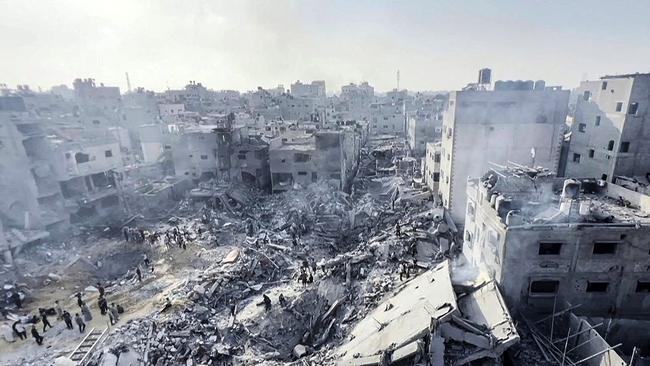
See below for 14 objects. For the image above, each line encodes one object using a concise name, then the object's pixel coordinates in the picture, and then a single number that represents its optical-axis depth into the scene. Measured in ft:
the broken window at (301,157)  122.11
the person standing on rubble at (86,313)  61.11
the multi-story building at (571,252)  47.75
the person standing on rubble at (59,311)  63.45
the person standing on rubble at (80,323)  58.01
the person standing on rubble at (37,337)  55.16
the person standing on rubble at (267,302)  63.93
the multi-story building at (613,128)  90.33
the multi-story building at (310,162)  119.65
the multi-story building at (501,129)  86.02
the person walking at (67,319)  58.44
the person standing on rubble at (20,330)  57.62
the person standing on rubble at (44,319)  59.11
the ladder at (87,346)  51.13
